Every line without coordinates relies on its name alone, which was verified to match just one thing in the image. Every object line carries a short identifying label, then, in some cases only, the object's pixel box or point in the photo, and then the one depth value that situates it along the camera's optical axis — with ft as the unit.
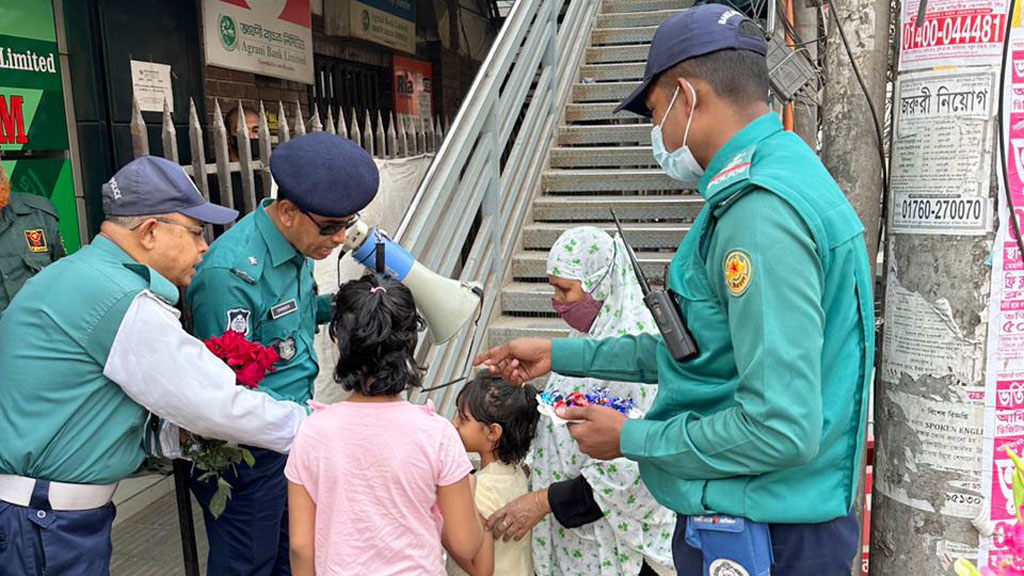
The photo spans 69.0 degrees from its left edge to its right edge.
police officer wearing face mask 4.05
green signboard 12.10
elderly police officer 5.85
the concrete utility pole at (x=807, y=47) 7.80
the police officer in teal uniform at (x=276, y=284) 7.20
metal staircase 11.84
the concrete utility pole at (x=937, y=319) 5.24
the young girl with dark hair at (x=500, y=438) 7.86
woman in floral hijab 7.27
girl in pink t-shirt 5.79
